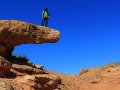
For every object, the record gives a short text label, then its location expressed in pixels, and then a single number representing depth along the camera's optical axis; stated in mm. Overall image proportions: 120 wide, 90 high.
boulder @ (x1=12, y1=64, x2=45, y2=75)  9468
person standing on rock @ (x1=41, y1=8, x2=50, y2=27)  11162
